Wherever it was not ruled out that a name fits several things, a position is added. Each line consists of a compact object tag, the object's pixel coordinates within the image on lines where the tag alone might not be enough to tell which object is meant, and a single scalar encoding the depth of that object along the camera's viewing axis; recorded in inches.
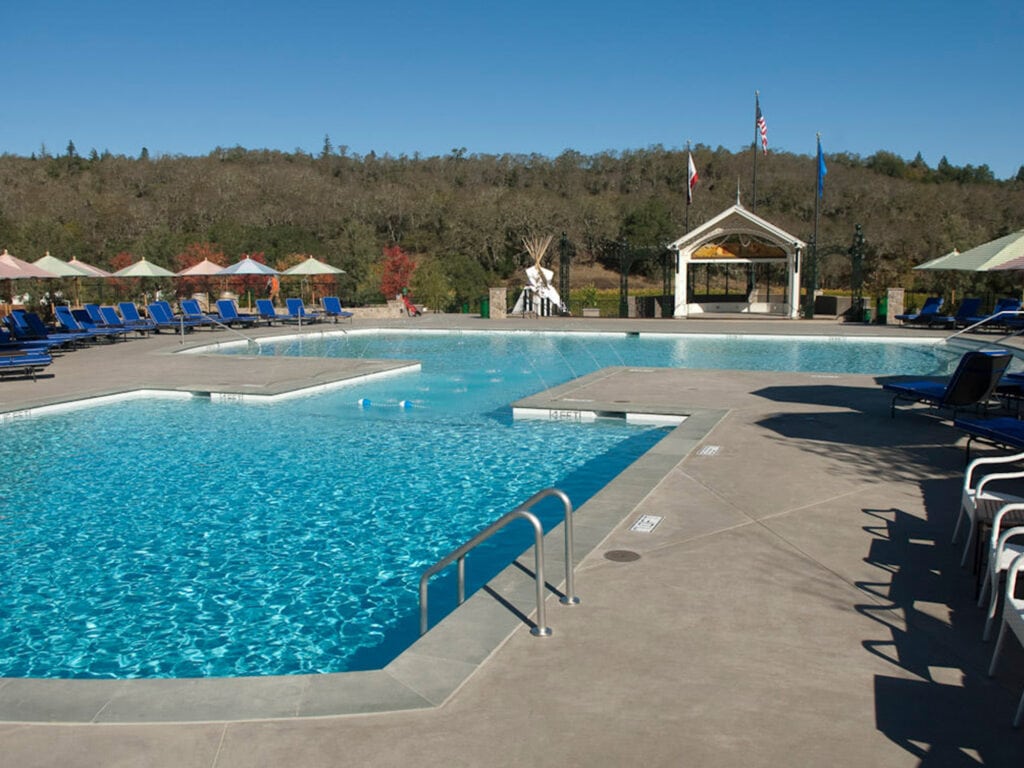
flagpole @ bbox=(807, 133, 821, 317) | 1078.1
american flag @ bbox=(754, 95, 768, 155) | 1181.0
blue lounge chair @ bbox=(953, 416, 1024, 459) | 264.7
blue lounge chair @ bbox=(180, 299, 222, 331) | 973.8
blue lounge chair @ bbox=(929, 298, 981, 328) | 943.7
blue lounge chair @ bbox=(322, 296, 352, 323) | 1126.4
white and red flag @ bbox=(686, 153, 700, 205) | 1232.3
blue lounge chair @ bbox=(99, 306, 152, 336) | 894.4
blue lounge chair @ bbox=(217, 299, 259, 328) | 1026.1
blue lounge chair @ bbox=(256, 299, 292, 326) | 1071.0
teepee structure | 1233.4
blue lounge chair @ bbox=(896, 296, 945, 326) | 980.7
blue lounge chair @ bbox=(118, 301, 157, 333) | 920.9
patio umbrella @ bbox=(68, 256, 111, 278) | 927.1
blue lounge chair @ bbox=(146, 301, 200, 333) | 941.8
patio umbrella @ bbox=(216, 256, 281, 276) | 1053.8
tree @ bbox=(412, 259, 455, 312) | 1386.6
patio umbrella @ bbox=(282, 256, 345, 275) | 1123.3
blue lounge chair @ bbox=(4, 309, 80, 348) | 692.7
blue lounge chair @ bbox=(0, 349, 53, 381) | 577.3
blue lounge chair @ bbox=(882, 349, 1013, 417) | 345.0
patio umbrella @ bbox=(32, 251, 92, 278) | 874.0
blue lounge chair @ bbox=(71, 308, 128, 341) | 857.3
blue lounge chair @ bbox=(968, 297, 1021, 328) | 859.4
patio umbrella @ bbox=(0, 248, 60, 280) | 728.3
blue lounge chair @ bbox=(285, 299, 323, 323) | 1085.8
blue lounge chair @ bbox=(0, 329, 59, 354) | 607.5
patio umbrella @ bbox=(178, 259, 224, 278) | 1087.5
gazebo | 1128.8
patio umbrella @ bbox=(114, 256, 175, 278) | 1023.4
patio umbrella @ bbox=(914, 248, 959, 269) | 860.9
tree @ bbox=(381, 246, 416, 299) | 1443.2
